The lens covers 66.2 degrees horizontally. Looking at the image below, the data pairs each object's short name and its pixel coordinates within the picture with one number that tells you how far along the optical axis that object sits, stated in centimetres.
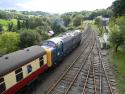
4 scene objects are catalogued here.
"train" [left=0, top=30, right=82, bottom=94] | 679
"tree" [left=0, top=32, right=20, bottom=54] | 1901
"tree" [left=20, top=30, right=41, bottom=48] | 2027
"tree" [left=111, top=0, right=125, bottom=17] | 2207
